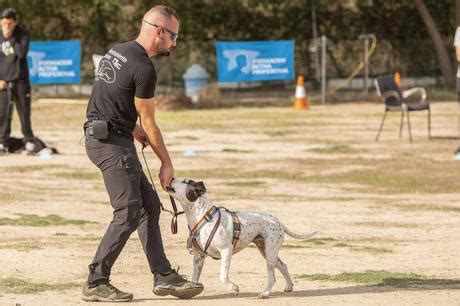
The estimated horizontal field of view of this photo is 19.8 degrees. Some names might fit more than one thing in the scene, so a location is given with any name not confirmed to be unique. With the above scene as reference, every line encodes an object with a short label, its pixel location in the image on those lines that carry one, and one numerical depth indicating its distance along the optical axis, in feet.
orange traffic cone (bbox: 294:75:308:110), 102.42
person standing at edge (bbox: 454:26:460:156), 60.25
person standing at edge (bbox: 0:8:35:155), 63.36
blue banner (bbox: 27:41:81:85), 103.55
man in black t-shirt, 28.12
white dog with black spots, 28.81
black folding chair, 75.15
